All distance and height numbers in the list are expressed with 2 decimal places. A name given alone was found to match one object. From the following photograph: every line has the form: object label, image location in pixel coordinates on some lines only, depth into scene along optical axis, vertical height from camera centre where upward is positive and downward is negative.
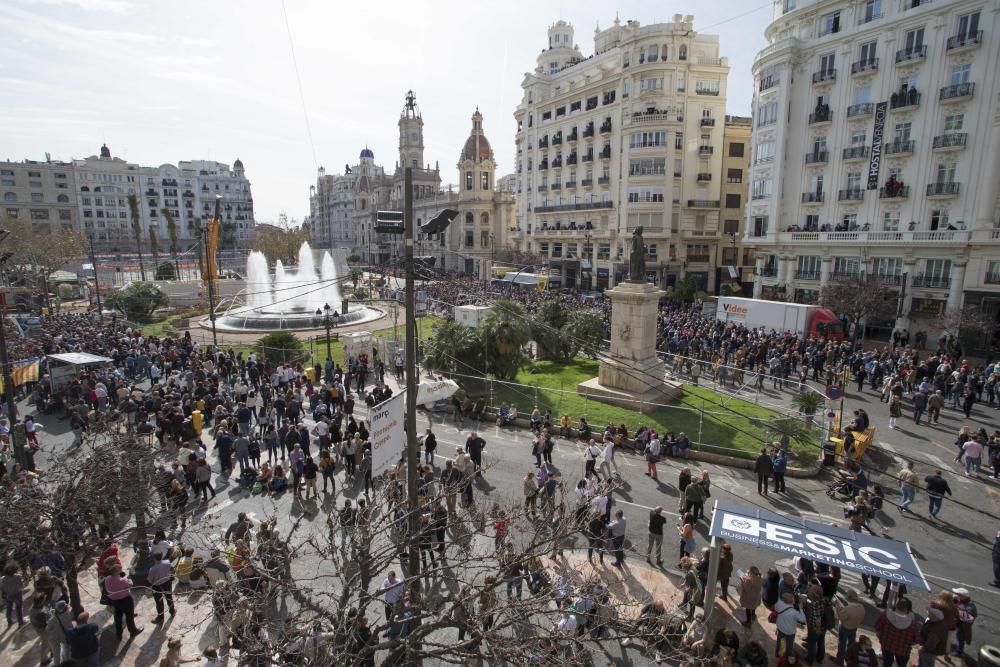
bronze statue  20.69 -0.67
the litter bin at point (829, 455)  15.41 -5.72
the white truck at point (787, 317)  28.08 -3.74
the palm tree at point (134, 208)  82.75 +4.98
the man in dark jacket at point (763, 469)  13.68 -5.44
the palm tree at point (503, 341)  22.48 -3.92
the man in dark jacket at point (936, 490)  12.28 -5.33
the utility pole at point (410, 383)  6.82 -1.91
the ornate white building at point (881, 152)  29.50 +5.56
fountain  37.81 -4.97
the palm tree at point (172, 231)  73.04 +1.50
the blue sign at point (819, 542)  7.55 -4.25
